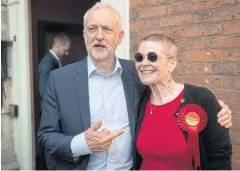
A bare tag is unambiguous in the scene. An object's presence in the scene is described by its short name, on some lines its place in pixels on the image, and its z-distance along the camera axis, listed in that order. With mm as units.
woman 1748
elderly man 1883
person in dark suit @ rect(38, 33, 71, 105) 4438
